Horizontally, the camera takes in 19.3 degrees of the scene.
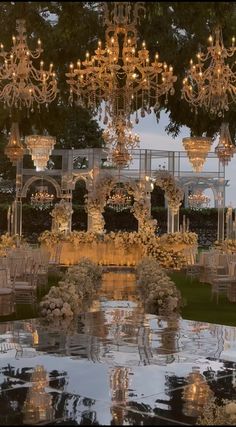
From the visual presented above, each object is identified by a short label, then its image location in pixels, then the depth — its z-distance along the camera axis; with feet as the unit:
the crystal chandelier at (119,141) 46.14
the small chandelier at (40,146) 59.00
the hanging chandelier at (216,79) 33.17
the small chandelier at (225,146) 50.67
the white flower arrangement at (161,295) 34.27
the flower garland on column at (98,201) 69.92
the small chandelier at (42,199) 104.06
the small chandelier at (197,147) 56.75
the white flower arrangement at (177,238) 64.44
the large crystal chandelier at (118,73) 36.88
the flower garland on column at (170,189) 69.00
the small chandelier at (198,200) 107.76
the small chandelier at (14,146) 49.70
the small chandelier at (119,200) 99.53
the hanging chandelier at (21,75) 32.91
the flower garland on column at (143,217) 66.64
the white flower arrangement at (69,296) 30.82
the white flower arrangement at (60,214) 70.64
